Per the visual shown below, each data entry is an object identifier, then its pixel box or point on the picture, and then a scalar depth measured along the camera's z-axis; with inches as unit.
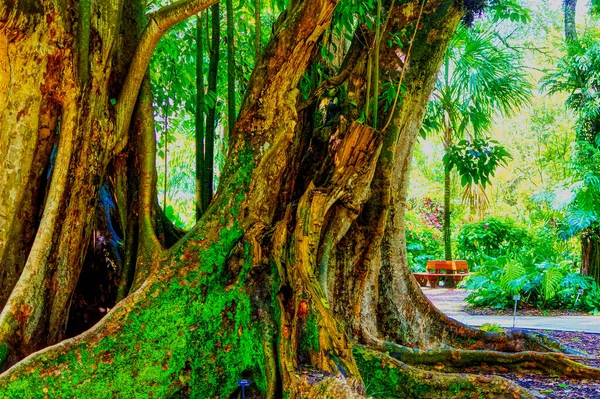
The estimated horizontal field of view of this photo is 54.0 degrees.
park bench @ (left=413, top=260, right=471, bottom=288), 695.7
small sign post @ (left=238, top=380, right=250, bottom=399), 123.7
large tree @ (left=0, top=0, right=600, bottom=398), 134.1
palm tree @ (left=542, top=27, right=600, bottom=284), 473.4
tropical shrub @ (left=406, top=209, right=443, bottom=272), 848.3
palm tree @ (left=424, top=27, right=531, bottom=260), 399.5
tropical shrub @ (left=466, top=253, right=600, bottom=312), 455.4
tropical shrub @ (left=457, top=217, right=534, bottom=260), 719.1
